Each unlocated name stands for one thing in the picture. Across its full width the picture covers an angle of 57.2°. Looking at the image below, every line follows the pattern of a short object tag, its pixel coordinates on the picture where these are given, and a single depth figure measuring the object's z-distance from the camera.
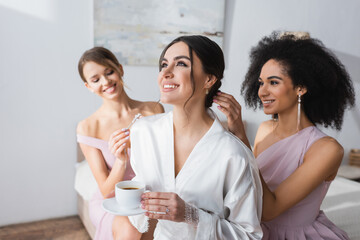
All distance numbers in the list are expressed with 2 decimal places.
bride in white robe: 1.04
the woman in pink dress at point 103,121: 1.64
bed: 1.83
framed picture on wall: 2.67
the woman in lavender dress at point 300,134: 1.25
